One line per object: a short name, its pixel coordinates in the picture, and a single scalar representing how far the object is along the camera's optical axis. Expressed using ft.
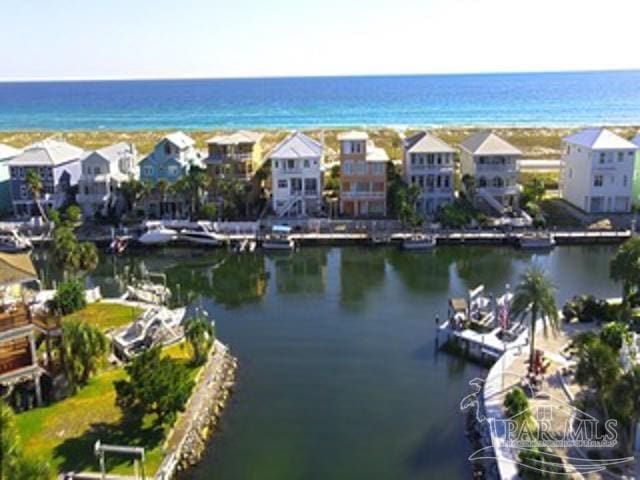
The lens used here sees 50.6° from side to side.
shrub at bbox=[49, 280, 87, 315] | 138.51
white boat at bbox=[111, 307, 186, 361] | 122.21
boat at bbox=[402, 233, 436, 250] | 204.64
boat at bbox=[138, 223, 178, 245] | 212.23
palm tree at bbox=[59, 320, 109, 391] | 104.83
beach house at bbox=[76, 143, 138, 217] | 232.94
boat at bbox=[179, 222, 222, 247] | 212.64
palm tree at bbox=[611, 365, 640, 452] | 79.20
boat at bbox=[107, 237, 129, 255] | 208.44
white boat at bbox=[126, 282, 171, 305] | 151.94
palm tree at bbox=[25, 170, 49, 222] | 217.36
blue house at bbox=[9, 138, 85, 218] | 234.99
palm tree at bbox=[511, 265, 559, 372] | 108.37
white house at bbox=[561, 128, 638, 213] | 221.05
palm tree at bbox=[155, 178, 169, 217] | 224.12
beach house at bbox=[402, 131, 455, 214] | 230.89
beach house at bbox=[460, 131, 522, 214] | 229.86
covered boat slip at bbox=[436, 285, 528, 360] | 126.52
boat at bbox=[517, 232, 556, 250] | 202.69
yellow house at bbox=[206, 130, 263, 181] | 233.14
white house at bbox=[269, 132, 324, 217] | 229.45
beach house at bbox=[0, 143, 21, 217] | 242.17
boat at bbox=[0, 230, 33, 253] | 206.49
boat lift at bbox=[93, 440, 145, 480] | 85.35
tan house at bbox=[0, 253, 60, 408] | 101.81
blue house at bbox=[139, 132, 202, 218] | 231.30
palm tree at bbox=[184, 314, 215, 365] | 118.83
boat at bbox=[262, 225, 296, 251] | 209.15
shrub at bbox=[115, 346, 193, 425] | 94.48
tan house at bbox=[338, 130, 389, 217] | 228.02
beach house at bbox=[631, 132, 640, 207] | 224.53
